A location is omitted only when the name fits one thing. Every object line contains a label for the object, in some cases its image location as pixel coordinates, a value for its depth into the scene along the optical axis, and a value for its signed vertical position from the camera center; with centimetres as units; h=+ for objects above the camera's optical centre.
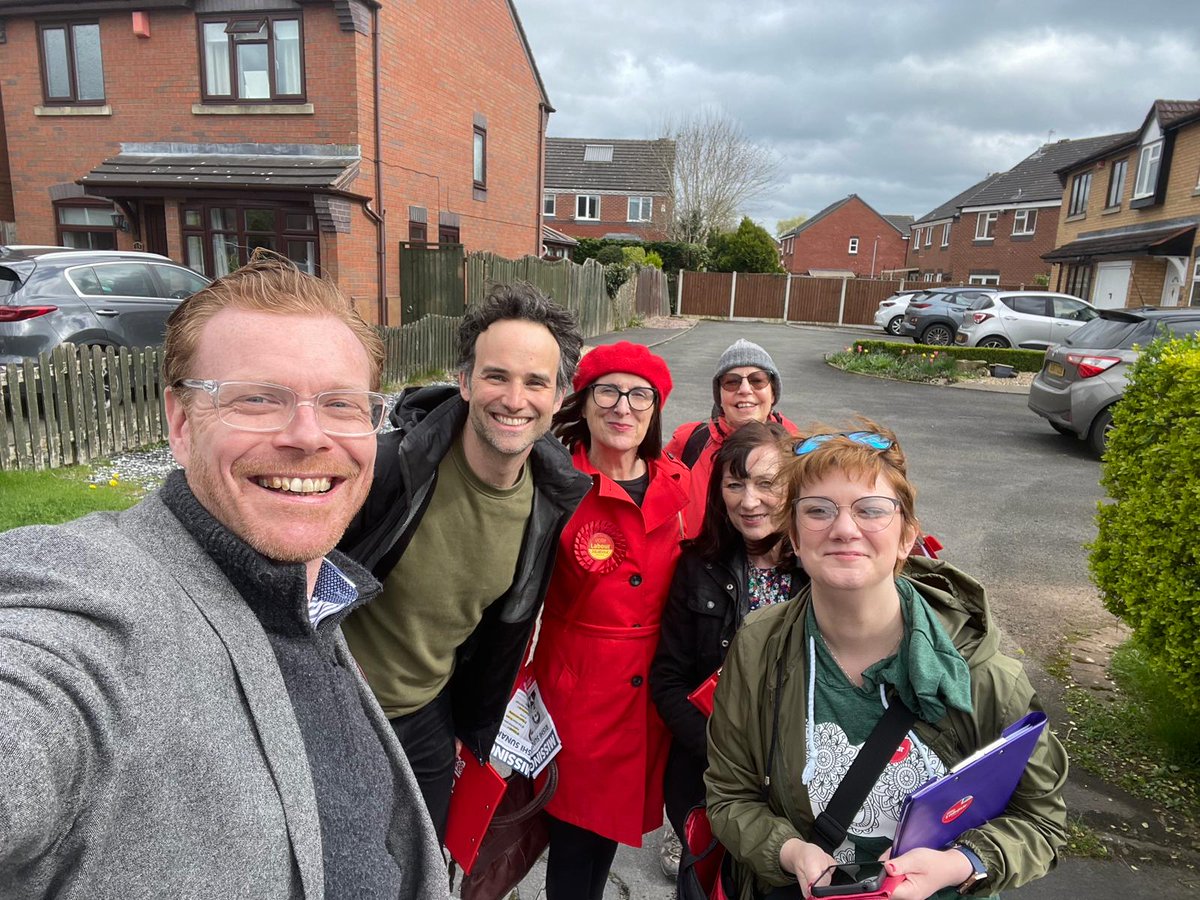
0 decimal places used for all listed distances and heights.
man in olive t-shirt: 223 -74
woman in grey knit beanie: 345 -42
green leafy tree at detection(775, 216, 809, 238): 10329 +1157
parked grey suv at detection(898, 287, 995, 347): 2138 -9
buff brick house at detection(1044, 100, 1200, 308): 2011 +320
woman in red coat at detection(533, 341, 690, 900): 240 -116
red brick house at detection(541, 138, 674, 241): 4497 +632
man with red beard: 82 -48
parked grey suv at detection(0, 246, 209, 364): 767 -26
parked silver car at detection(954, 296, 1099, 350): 1866 -11
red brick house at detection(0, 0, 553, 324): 1390 +303
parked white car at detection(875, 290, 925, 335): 2645 -9
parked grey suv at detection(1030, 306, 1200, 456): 897 -57
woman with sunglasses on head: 160 -88
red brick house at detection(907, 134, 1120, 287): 3778 +492
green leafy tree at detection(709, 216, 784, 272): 3519 +245
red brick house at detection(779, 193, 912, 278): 5694 +508
